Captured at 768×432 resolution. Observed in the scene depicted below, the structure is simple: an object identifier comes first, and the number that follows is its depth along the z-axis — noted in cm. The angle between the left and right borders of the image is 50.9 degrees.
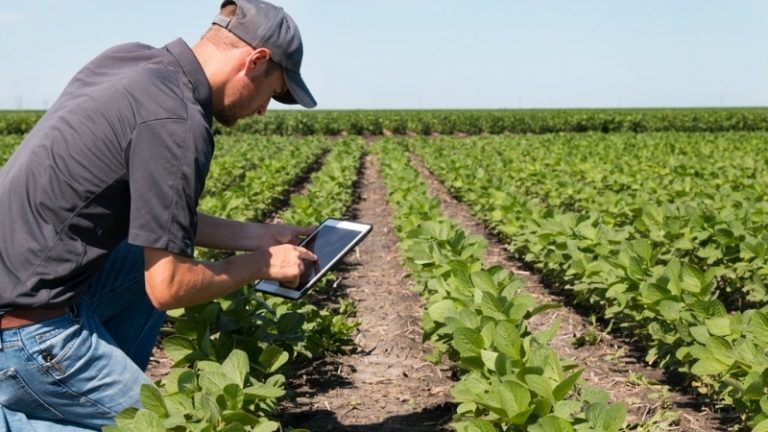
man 235
